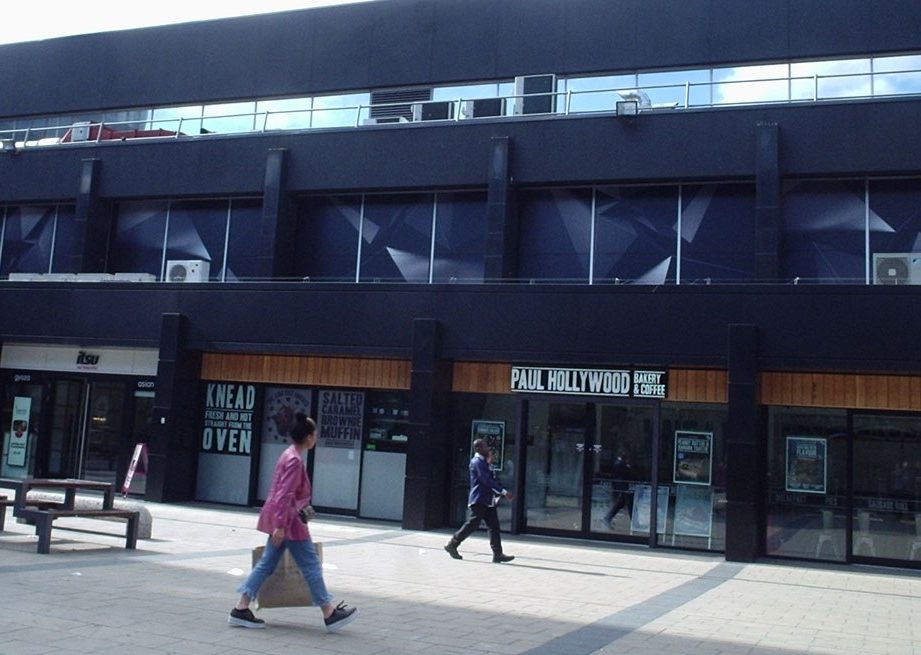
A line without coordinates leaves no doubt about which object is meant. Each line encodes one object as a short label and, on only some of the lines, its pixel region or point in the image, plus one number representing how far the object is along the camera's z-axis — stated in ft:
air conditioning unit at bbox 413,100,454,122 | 67.56
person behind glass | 55.11
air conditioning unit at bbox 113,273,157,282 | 68.59
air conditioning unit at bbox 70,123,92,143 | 78.48
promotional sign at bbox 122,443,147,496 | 66.64
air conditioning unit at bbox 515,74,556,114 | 66.54
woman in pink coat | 26.81
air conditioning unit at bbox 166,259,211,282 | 69.67
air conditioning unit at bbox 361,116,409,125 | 69.97
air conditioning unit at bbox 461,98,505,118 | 66.33
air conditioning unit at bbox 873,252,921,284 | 54.70
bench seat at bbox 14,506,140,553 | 38.75
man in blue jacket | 45.55
